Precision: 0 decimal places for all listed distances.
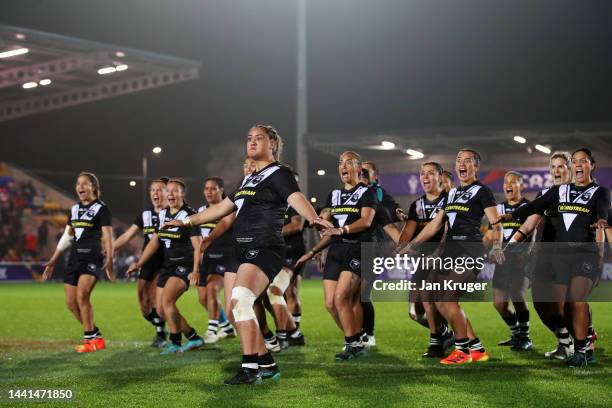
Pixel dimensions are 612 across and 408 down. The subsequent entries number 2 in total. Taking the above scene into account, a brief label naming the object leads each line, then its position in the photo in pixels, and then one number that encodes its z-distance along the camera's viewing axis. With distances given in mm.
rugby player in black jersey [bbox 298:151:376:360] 10219
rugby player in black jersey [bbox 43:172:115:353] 11680
